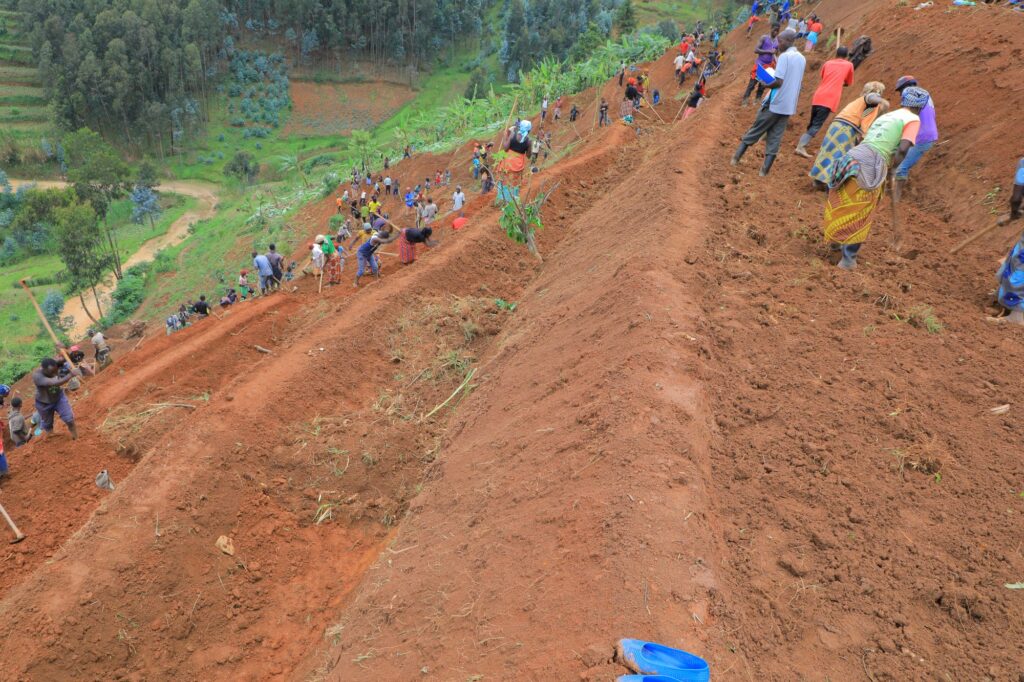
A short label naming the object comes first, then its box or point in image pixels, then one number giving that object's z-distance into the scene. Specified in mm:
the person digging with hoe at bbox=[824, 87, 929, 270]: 5180
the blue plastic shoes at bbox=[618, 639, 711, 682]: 2250
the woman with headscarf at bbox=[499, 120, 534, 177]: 10039
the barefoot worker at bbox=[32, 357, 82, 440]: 6935
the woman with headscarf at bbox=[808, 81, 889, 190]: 5926
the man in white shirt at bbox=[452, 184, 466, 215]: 13359
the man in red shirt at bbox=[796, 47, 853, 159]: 7027
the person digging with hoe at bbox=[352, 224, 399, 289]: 9918
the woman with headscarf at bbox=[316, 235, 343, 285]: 11309
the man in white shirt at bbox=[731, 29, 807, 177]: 6613
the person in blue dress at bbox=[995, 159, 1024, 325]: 4727
